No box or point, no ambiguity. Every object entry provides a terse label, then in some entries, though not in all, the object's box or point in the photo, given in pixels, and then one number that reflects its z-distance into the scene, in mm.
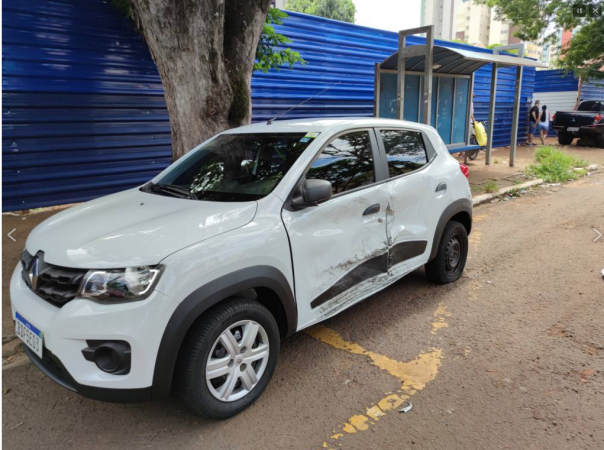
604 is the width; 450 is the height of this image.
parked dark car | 16312
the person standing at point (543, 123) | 16788
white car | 2277
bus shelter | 8844
